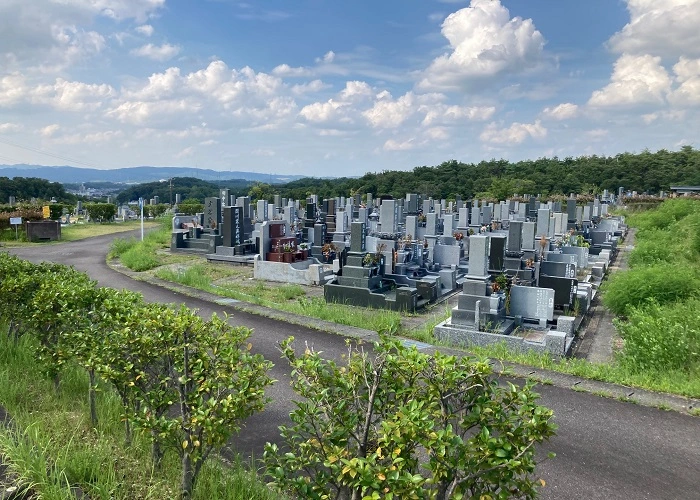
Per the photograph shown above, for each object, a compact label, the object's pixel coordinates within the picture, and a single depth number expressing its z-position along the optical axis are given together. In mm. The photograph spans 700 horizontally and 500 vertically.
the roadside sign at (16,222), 21969
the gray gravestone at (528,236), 13336
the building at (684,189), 47375
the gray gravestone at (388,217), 15836
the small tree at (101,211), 33625
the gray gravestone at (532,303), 9758
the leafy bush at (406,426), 2275
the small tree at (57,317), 4574
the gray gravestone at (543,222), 17286
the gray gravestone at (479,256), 9984
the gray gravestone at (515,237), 13281
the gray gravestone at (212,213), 21062
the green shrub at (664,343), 6805
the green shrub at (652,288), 9789
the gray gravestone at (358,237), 12844
